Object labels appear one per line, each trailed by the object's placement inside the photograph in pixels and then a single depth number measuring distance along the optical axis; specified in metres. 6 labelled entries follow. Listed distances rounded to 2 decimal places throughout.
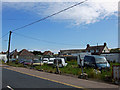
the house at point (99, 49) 44.34
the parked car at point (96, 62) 10.11
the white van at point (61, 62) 14.44
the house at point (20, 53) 53.57
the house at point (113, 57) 23.56
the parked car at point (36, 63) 17.99
